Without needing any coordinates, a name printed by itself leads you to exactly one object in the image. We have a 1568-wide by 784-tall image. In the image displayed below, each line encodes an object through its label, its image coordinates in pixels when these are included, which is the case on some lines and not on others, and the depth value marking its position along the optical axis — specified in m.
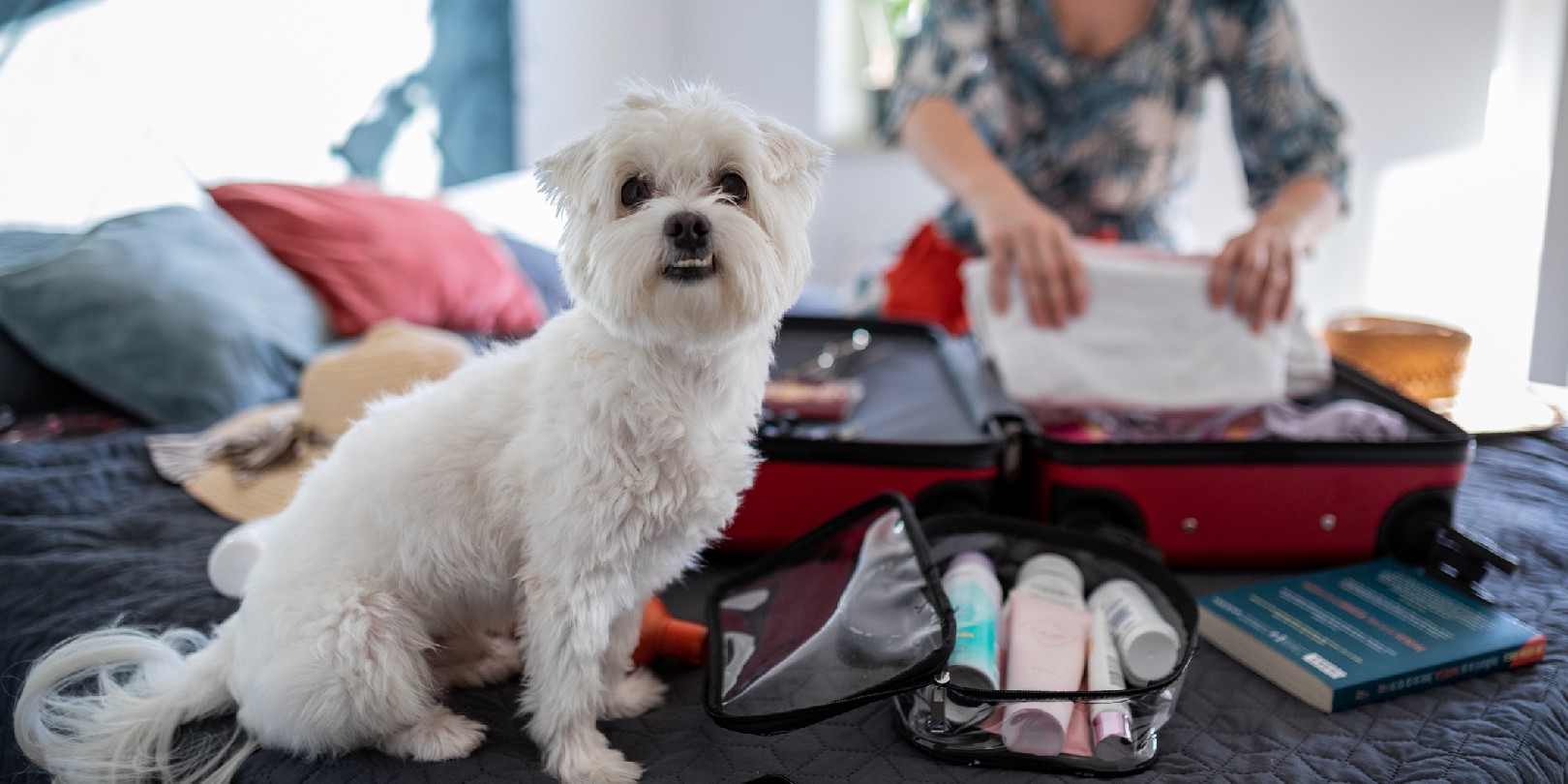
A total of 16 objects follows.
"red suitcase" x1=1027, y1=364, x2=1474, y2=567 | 0.99
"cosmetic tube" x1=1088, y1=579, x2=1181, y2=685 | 0.77
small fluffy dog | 0.65
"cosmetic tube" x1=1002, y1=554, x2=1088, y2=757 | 0.70
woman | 1.52
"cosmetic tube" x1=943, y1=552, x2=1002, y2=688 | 0.74
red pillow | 1.55
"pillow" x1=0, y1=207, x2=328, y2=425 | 1.31
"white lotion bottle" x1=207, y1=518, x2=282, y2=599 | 0.90
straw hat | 1.12
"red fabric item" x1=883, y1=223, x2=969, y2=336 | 1.68
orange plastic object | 0.86
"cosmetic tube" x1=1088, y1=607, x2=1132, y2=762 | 0.70
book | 0.80
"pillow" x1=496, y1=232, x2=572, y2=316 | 2.06
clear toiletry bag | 0.70
